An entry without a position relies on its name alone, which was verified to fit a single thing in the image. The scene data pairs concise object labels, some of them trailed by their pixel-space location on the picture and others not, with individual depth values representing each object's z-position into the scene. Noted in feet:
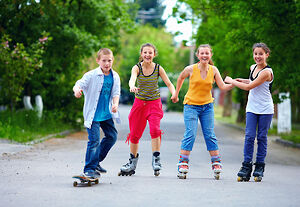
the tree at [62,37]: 88.06
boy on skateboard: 34.74
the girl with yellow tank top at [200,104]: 38.84
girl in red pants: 38.78
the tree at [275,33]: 63.64
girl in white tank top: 37.42
